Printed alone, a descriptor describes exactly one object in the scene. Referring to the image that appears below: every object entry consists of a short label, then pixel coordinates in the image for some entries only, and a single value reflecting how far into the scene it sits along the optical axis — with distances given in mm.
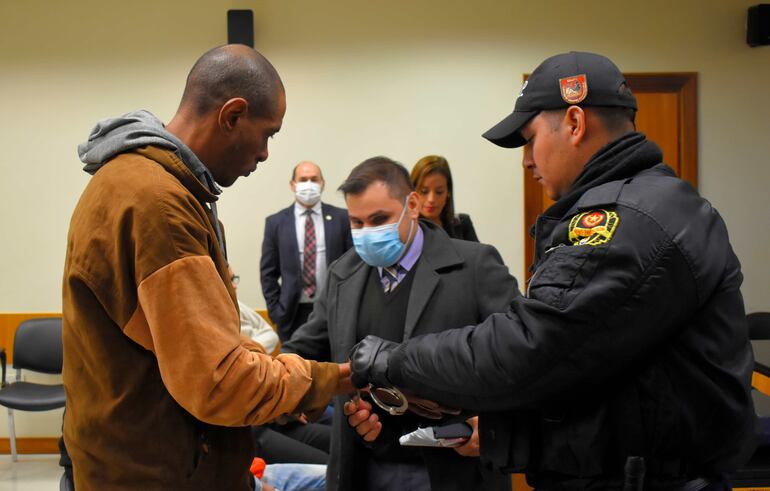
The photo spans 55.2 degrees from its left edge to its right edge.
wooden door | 5457
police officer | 1278
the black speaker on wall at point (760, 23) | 5281
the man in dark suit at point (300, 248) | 4992
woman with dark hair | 4453
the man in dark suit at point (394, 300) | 2084
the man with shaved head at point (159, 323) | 1299
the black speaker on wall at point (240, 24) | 5246
